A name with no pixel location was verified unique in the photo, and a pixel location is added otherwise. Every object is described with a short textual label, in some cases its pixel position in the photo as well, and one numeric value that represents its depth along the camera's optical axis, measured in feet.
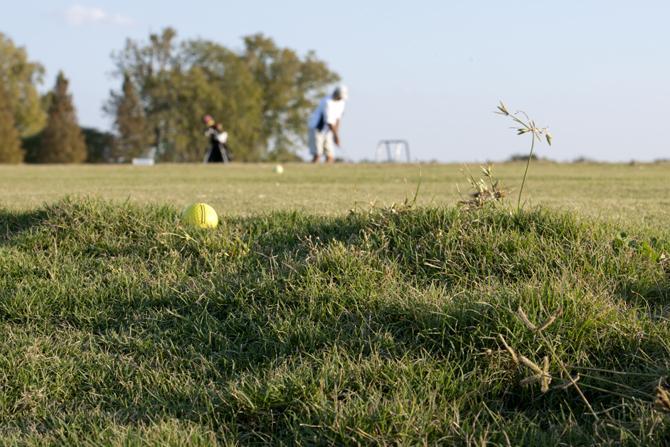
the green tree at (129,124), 194.80
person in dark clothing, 100.97
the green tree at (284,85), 223.92
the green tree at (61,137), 188.14
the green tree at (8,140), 177.06
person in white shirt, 82.43
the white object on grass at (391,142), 95.53
